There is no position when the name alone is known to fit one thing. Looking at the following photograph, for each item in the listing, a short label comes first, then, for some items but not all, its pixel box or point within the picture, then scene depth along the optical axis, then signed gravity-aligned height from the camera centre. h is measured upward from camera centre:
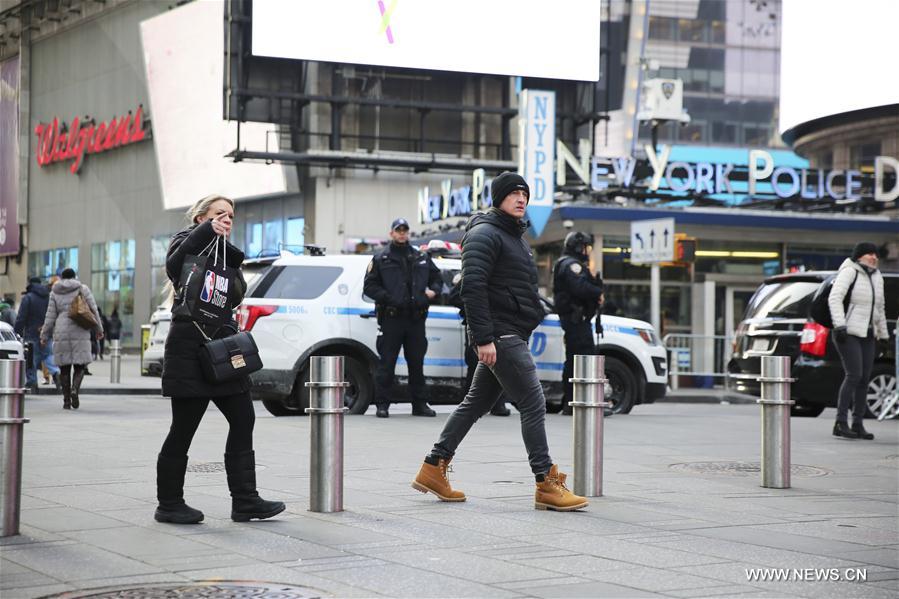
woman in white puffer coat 12.77 +0.07
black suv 16.09 -0.19
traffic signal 23.02 +1.35
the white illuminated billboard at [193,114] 42.44 +7.01
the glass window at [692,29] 82.81 +18.41
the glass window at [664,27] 82.44 +18.44
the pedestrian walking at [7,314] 22.66 +0.10
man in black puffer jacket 7.39 +0.04
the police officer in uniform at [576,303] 14.66 +0.27
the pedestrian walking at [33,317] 20.92 +0.04
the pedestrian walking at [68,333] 16.98 -0.16
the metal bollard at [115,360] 24.51 -0.72
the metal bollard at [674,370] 25.02 -0.78
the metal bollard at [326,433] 7.26 -0.59
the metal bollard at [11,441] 6.27 -0.57
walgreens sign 51.00 +7.41
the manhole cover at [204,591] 4.87 -0.99
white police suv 14.21 -0.09
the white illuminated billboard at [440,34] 24.64 +6.23
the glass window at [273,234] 41.03 +2.74
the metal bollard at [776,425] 8.72 -0.62
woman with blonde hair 6.81 -0.43
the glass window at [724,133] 83.44 +12.20
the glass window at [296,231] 39.72 +2.75
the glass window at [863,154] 43.44 +5.82
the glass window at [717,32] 82.81 +18.27
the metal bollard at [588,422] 8.09 -0.57
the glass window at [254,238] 42.50 +2.69
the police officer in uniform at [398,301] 14.10 +0.25
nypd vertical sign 28.47 +4.14
